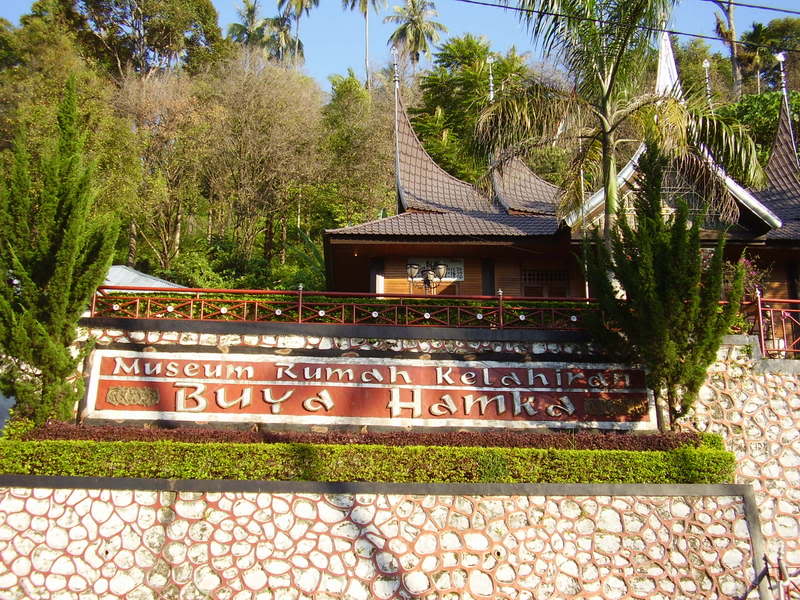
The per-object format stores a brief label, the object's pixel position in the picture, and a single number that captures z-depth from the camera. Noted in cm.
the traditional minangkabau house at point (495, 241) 1472
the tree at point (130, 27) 3309
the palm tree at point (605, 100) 1192
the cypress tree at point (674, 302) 988
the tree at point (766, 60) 3859
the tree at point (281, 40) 4353
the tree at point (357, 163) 2961
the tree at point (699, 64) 3491
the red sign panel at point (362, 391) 1046
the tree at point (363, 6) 4400
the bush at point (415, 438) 938
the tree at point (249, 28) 4412
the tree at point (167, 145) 2528
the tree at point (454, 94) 2922
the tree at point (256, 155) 2730
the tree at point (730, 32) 3575
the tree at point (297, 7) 4375
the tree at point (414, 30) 4369
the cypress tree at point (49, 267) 934
